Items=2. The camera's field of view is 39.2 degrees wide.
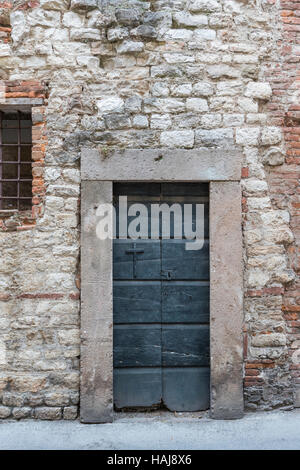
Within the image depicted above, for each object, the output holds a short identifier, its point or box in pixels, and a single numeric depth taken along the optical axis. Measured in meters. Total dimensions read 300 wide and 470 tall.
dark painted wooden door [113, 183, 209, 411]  3.57
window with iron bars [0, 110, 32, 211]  3.71
